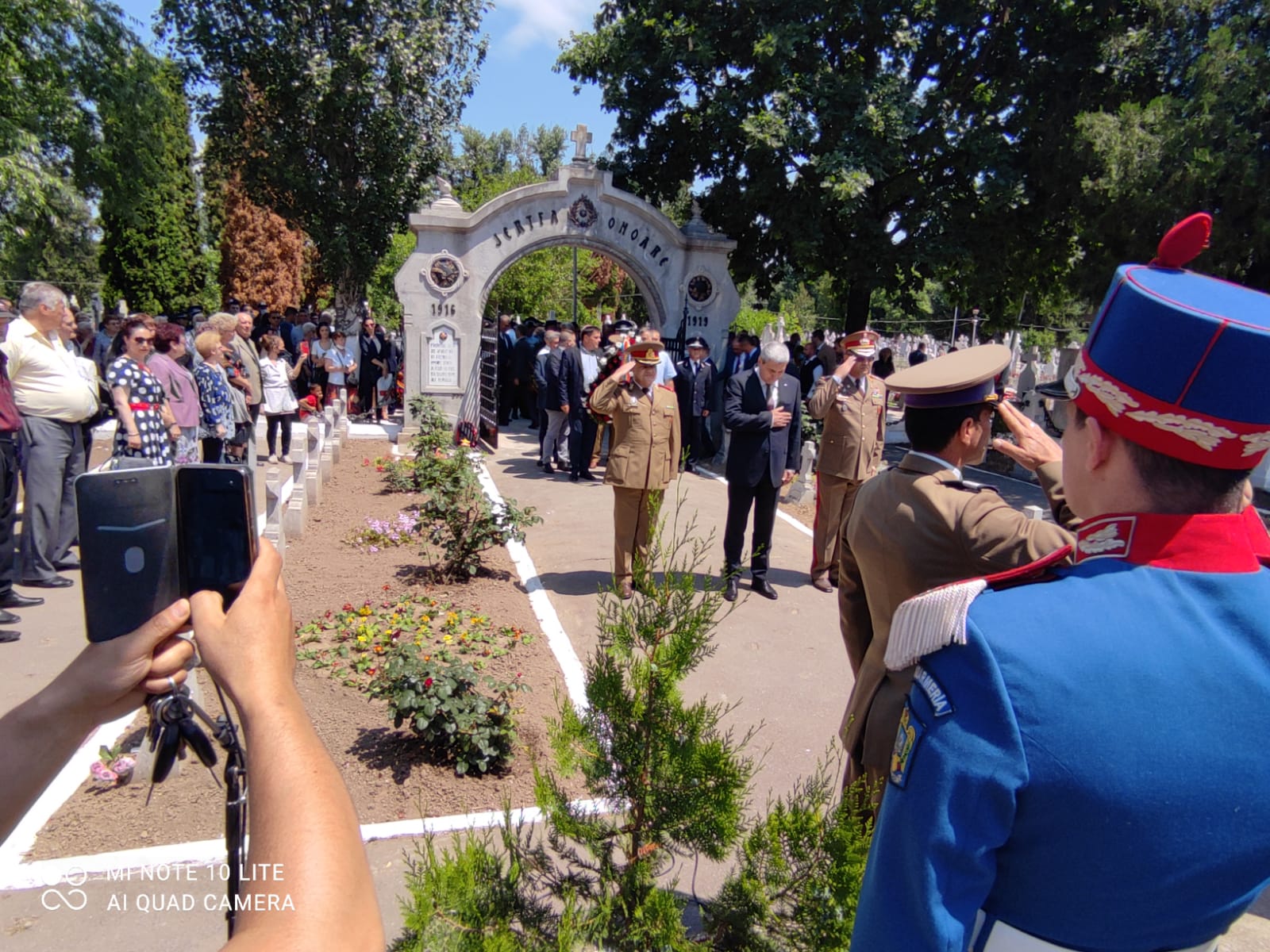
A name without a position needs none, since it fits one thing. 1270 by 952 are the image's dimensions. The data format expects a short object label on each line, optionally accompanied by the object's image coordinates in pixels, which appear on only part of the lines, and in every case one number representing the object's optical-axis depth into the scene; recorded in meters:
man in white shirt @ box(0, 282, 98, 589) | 5.58
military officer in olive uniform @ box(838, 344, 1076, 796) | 2.31
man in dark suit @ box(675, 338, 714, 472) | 11.02
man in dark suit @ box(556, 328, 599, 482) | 10.45
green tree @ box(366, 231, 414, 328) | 30.39
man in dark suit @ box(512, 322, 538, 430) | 13.91
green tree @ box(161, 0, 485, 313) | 17.41
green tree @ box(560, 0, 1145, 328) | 13.28
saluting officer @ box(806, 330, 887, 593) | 6.40
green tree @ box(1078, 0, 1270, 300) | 10.03
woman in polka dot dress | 5.93
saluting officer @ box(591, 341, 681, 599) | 6.14
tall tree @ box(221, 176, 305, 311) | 32.50
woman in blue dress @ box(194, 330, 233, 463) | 7.66
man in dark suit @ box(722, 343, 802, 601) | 6.30
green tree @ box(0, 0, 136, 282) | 13.18
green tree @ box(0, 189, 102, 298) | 37.66
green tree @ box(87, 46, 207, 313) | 16.44
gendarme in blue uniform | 1.10
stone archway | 12.59
